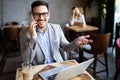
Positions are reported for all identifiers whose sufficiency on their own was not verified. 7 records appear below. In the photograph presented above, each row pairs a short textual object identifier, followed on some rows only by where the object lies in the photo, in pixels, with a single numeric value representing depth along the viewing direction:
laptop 1.33
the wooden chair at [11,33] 4.64
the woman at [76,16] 5.05
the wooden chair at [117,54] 2.52
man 1.99
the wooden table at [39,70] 1.57
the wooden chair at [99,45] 3.14
